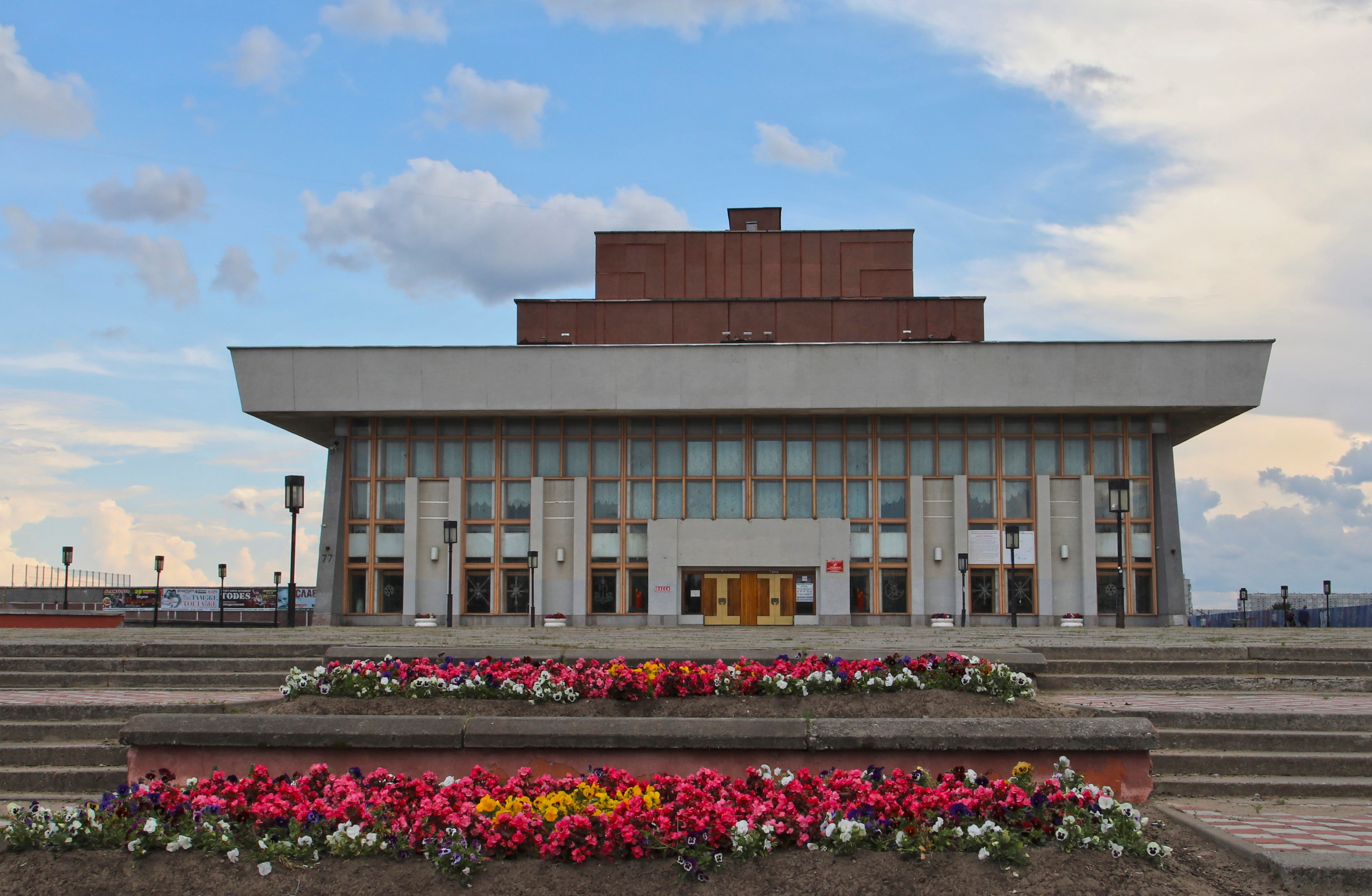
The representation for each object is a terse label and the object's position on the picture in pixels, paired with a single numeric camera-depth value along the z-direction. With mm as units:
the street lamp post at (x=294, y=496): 27828
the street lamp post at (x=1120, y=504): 31125
